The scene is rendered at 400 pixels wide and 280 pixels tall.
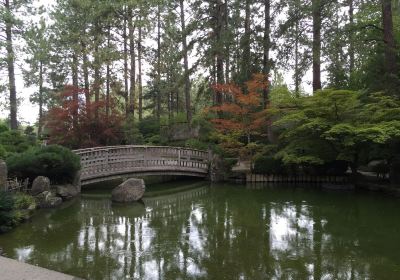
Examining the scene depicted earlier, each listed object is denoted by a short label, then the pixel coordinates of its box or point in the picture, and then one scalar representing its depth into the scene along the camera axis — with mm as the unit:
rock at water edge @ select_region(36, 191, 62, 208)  12492
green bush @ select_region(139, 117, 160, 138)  28656
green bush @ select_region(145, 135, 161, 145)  26766
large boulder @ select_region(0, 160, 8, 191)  10344
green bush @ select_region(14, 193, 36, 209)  11000
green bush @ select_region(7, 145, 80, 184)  12906
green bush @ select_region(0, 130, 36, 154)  17406
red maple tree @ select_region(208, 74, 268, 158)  18547
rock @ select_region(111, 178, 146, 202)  13914
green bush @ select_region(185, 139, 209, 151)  22859
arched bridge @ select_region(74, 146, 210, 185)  15750
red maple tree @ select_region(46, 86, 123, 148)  18875
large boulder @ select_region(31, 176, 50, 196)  12562
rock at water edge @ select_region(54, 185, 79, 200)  13686
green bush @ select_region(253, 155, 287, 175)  18266
